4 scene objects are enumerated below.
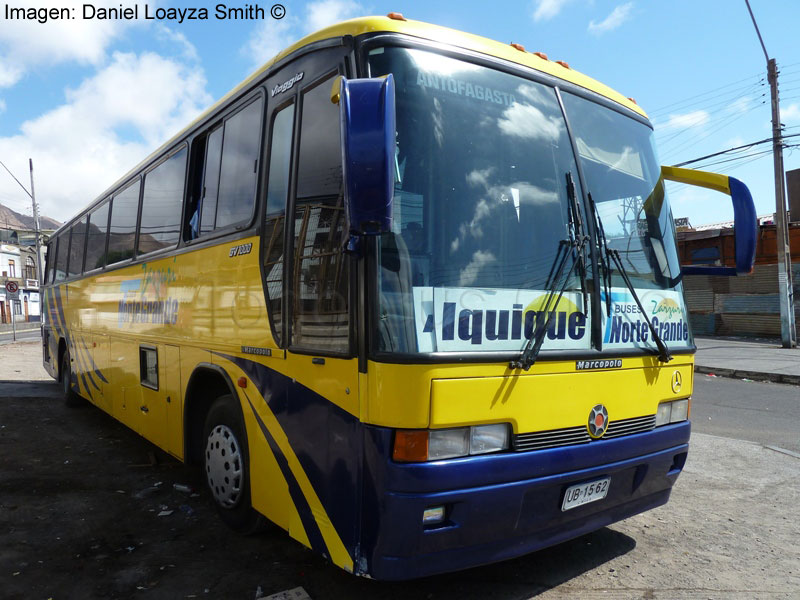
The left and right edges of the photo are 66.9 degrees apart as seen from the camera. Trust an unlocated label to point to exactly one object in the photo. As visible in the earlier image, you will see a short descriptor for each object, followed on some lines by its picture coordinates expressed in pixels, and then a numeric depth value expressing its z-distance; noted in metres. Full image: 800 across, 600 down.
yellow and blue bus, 2.80
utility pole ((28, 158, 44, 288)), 35.84
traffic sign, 25.12
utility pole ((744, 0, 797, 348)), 18.27
